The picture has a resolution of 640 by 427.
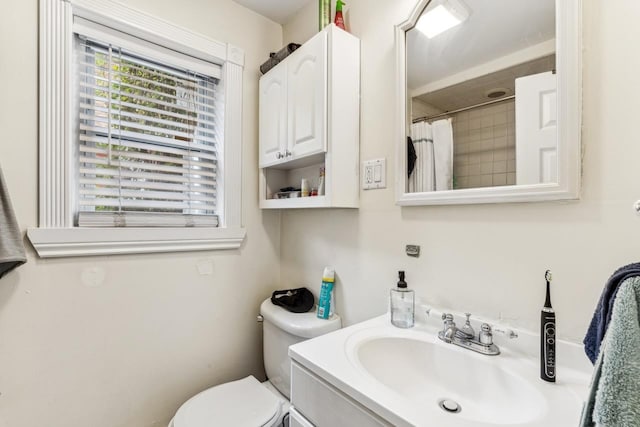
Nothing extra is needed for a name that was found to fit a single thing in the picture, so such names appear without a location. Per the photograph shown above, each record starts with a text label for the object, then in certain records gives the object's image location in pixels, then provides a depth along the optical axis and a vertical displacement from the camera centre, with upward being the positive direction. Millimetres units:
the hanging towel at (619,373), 408 -230
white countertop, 565 -381
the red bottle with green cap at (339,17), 1260 +824
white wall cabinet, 1189 +422
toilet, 1071 -726
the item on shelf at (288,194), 1461 +93
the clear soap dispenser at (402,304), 1025 -315
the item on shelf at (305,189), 1399 +111
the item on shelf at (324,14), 1315 +873
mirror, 742 +326
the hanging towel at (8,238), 945 -81
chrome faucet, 827 -360
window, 1098 +337
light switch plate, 1167 +154
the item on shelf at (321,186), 1294 +116
